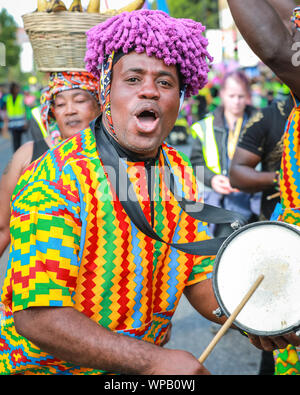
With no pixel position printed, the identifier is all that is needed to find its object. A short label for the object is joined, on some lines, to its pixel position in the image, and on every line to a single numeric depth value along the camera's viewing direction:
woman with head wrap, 3.13
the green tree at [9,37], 35.12
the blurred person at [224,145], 5.06
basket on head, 2.80
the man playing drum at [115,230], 1.61
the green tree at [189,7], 45.66
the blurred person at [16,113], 14.25
